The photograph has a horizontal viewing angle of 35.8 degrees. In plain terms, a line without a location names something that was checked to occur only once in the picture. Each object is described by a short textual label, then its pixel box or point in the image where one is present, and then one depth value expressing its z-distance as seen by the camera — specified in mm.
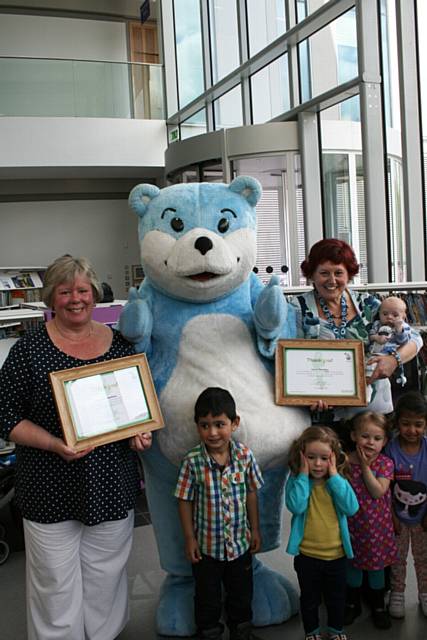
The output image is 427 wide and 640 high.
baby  2486
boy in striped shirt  2125
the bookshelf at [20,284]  11352
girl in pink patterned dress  2344
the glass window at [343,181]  6672
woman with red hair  2438
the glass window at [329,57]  6633
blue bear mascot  2262
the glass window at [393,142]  6109
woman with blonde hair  2018
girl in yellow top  2156
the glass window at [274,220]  7941
